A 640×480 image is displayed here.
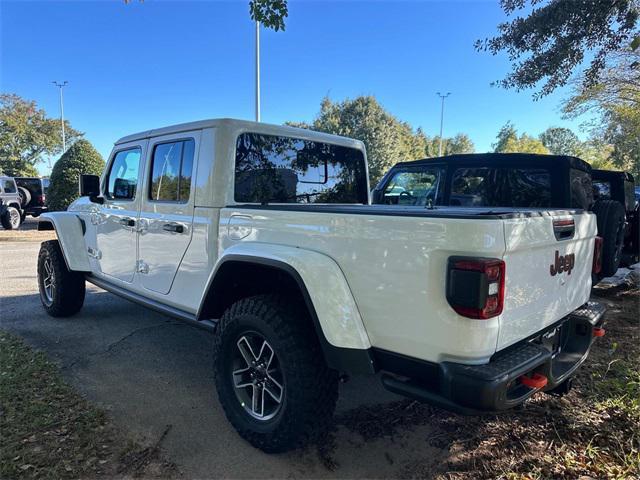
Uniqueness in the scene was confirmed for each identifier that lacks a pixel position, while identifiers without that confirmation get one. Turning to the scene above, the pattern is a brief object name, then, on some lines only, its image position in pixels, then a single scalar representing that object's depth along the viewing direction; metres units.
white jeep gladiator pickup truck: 1.84
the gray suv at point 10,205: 14.31
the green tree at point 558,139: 72.12
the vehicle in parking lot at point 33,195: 16.28
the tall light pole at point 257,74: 16.29
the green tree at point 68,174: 14.60
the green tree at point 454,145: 65.56
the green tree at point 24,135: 38.94
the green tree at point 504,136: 58.59
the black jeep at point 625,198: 6.11
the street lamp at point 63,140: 43.28
